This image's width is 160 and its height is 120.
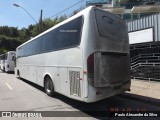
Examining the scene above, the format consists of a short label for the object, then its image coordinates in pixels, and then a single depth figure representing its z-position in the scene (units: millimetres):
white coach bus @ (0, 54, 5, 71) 32016
